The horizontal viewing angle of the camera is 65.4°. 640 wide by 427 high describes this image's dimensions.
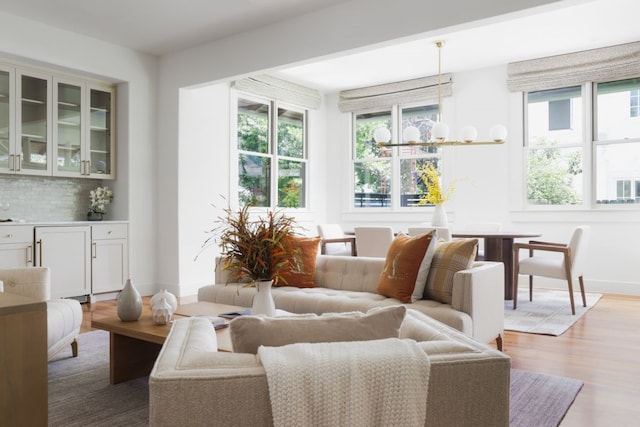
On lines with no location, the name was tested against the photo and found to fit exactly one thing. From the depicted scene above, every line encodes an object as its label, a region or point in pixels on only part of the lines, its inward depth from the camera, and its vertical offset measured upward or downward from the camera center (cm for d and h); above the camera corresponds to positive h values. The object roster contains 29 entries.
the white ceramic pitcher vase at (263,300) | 242 -44
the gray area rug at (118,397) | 228 -95
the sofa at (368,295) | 286 -57
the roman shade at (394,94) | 684 +172
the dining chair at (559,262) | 460 -48
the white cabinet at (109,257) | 515 -49
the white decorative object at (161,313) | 258 -52
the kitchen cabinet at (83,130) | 514 +88
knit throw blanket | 99 -35
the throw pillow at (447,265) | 304 -33
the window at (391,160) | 714 +77
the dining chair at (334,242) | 578 -34
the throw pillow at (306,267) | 378 -42
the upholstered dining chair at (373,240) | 487 -28
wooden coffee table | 245 -69
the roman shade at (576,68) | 559 +170
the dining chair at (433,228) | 447 -18
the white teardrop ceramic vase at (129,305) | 264 -50
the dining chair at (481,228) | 543 -18
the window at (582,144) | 575 +82
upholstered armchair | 279 -53
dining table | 500 -39
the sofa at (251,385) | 99 -36
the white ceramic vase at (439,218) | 519 -6
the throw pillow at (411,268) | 316 -36
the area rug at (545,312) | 406 -93
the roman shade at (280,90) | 646 +170
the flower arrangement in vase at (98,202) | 544 +11
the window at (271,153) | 660 +83
